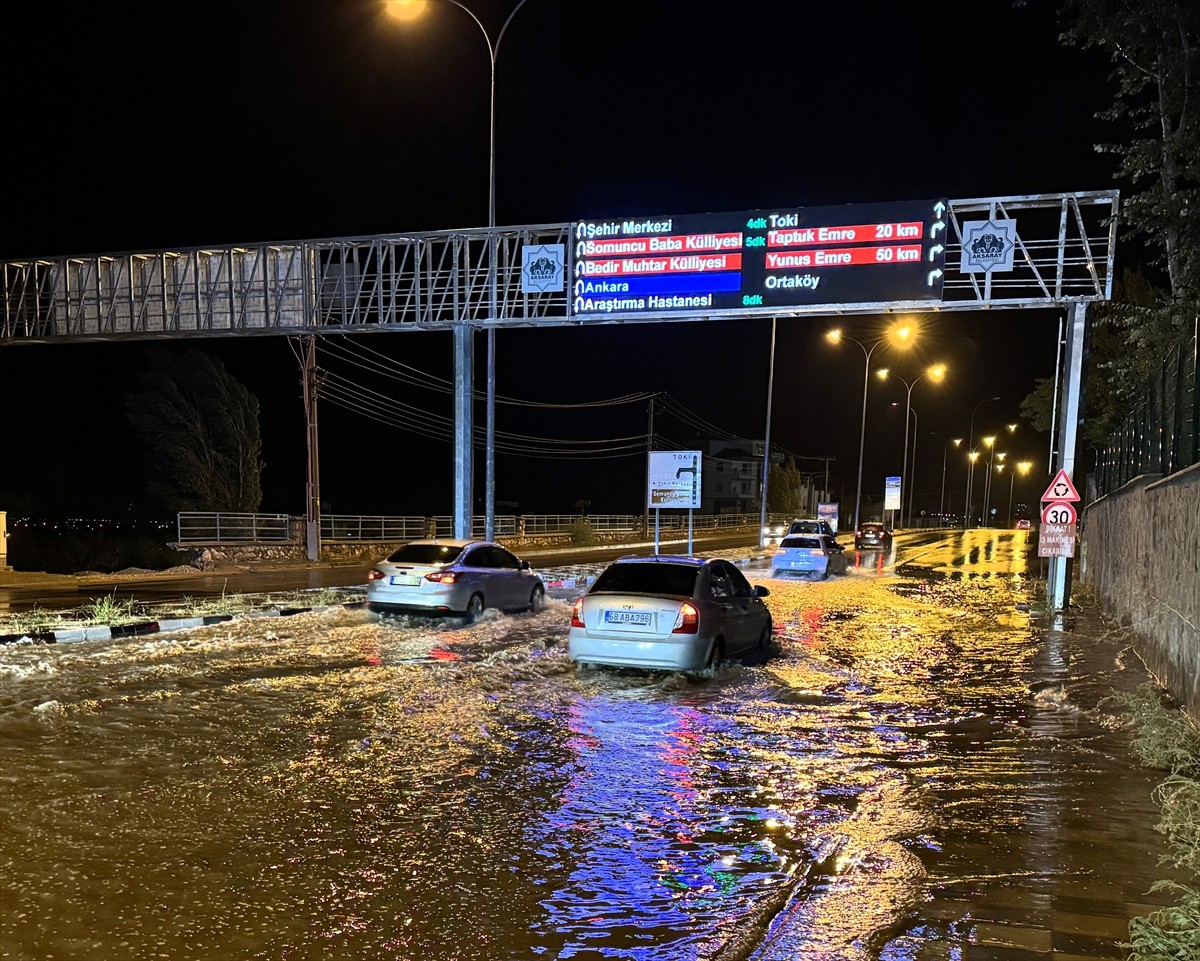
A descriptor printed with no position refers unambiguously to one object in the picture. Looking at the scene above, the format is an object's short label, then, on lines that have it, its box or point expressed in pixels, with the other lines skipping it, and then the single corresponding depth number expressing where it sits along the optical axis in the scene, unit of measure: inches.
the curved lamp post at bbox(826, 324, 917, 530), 1584.6
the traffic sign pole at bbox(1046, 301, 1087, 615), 708.7
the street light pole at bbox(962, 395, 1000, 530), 3014.0
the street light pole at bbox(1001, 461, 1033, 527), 4502.0
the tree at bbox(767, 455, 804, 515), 3513.8
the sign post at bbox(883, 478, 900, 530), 2268.7
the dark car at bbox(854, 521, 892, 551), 1776.6
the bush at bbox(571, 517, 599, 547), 2028.8
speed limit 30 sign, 701.3
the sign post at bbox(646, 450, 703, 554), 832.9
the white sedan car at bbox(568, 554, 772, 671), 412.5
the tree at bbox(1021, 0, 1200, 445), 483.8
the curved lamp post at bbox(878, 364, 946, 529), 2174.0
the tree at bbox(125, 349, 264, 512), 1414.9
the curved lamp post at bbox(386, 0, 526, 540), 802.2
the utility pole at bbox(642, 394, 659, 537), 2102.6
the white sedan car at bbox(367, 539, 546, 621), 583.8
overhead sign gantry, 693.3
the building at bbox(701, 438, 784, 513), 4335.6
